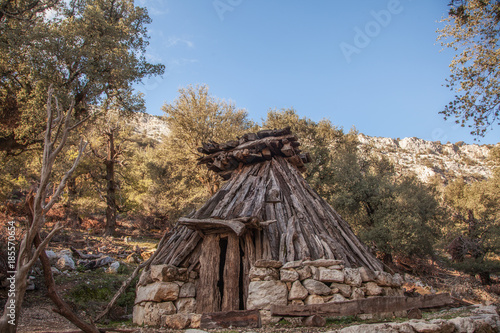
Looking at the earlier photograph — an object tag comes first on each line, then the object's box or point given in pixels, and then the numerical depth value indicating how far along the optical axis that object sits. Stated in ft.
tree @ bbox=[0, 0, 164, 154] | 38.46
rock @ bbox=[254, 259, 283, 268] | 21.93
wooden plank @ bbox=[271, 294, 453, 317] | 19.91
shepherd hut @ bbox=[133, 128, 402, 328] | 21.35
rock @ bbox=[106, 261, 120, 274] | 43.38
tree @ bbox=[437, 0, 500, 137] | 31.35
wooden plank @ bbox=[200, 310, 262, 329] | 18.80
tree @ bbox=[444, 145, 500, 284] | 64.90
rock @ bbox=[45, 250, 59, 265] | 40.27
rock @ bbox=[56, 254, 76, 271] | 39.34
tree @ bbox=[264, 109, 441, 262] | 64.75
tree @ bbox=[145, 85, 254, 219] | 71.15
